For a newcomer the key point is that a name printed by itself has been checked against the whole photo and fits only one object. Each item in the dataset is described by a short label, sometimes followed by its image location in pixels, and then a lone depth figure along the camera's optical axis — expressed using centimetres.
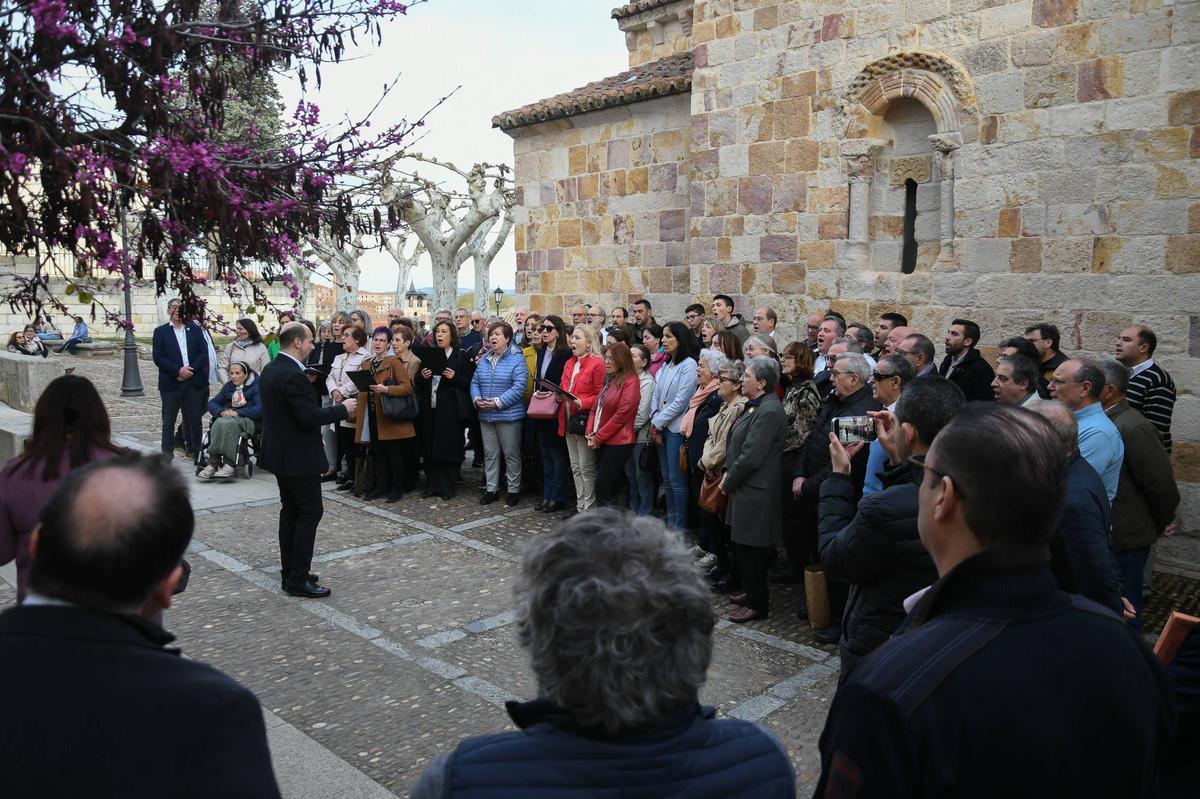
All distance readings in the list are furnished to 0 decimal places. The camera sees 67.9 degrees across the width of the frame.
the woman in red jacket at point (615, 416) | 778
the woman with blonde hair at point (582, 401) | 819
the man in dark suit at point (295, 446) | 599
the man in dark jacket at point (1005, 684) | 153
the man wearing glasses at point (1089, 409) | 452
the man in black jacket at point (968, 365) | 718
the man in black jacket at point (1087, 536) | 316
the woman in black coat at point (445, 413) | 923
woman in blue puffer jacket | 897
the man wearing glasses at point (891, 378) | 469
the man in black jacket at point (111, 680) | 155
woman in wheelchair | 958
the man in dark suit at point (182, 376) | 1016
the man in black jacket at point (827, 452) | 552
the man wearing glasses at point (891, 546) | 307
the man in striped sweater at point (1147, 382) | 626
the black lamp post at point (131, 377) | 1683
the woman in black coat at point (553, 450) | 879
